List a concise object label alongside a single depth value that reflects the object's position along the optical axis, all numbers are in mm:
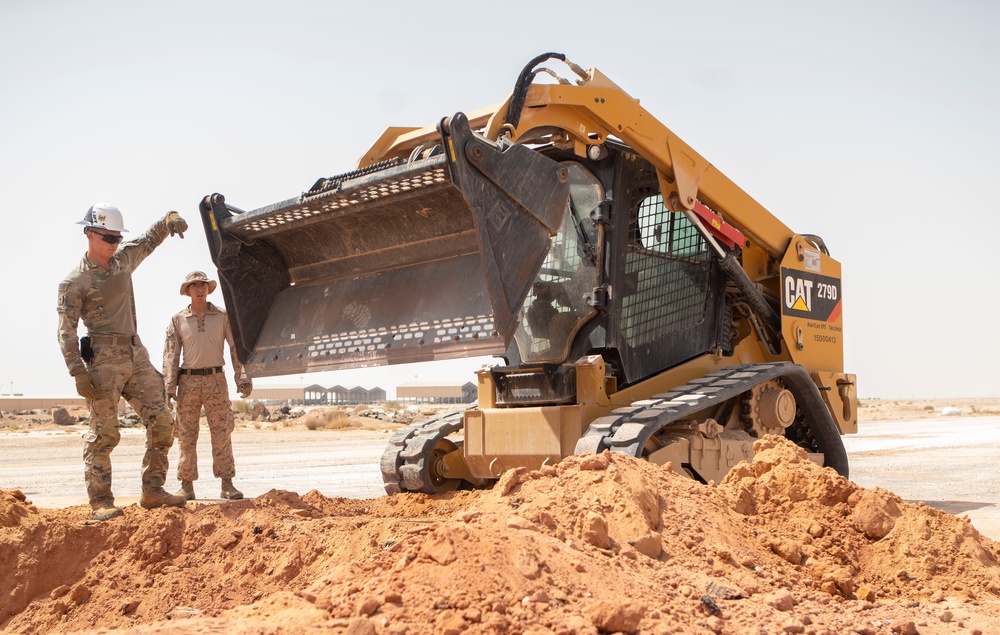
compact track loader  6887
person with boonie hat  8680
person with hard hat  6855
